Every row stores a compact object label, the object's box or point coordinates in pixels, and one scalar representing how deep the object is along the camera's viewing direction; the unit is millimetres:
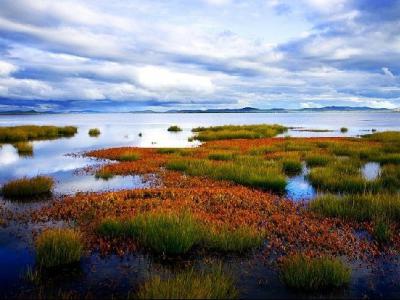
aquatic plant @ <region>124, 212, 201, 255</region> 9055
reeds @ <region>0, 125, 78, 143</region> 47906
